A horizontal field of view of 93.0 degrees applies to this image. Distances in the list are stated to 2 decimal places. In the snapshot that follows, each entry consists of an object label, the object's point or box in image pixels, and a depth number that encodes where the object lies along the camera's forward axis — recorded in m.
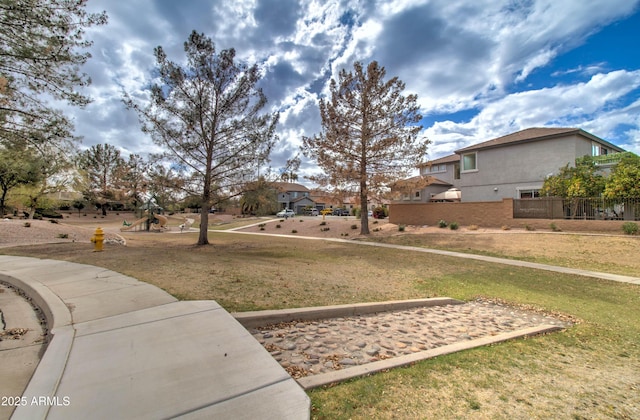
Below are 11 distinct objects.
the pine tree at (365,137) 19.39
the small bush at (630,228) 14.29
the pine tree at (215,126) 14.34
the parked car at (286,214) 51.14
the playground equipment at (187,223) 31.86
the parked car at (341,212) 58.17
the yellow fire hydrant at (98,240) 11.64
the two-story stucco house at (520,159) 20.94
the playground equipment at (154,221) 31.35
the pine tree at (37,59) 7.51
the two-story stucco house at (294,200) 75.01
